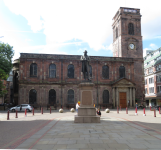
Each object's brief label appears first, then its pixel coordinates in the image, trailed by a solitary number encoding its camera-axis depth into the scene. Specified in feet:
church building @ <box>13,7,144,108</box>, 113.29
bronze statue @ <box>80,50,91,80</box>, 47.94
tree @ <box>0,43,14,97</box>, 97.25
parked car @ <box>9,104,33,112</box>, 92.84
